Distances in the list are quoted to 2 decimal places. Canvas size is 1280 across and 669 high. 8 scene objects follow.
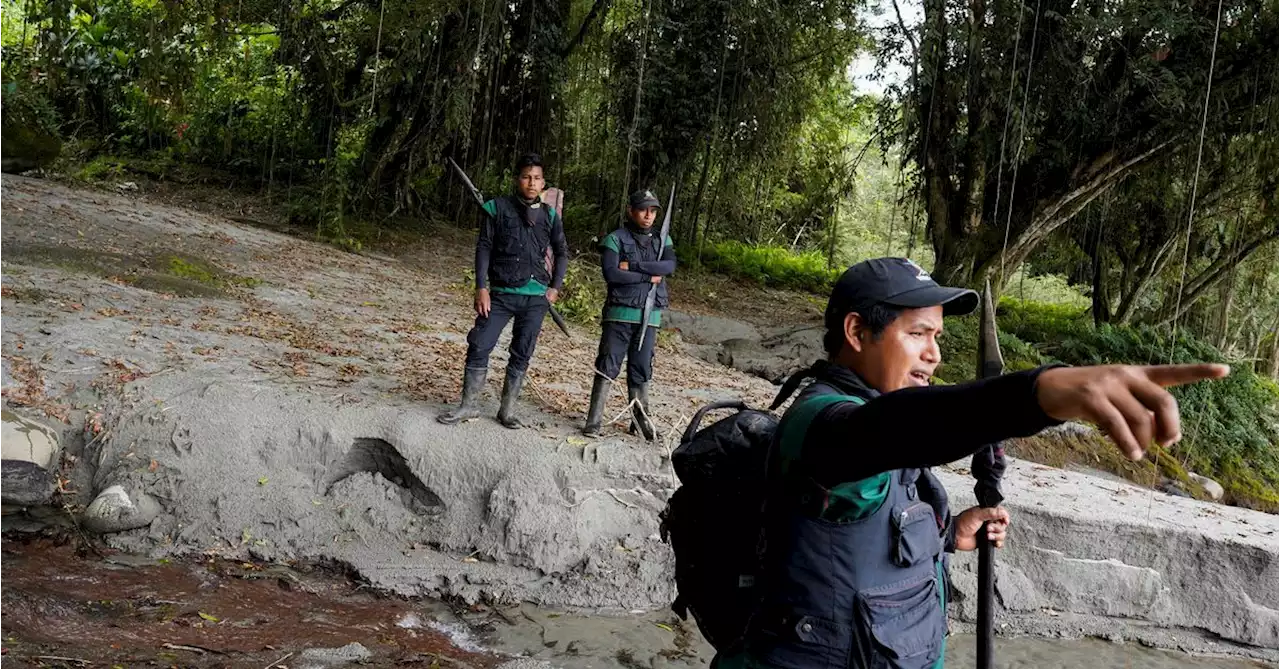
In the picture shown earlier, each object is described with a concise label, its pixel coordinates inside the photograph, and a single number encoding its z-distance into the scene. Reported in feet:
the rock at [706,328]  42.96
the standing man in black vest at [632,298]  21.07
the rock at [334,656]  14.14
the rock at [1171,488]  29.78
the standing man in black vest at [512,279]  21.20
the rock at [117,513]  17.58
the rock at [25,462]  17.76
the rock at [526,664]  15.20
